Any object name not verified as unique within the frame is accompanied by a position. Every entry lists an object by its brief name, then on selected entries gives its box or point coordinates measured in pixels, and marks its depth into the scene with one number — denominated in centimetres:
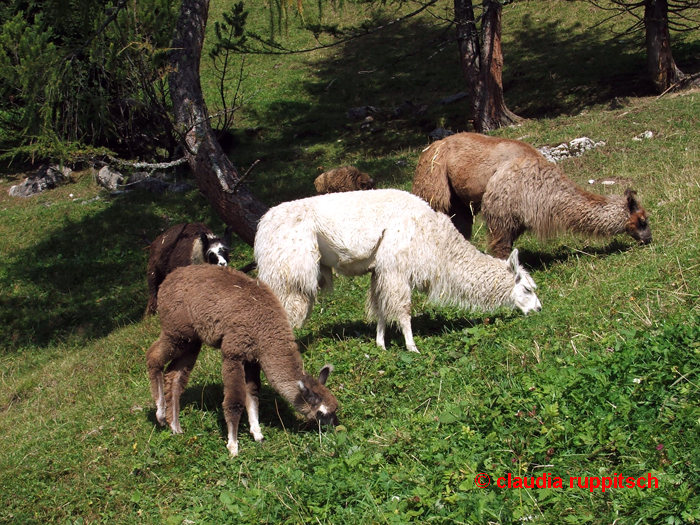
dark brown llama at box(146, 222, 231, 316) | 980
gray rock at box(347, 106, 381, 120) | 2313
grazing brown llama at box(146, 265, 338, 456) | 591
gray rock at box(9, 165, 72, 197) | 1992
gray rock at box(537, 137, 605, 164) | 1354
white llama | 744
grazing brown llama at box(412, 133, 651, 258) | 912
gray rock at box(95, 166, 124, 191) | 1923
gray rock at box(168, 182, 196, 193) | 1795
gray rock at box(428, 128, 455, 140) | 1880
